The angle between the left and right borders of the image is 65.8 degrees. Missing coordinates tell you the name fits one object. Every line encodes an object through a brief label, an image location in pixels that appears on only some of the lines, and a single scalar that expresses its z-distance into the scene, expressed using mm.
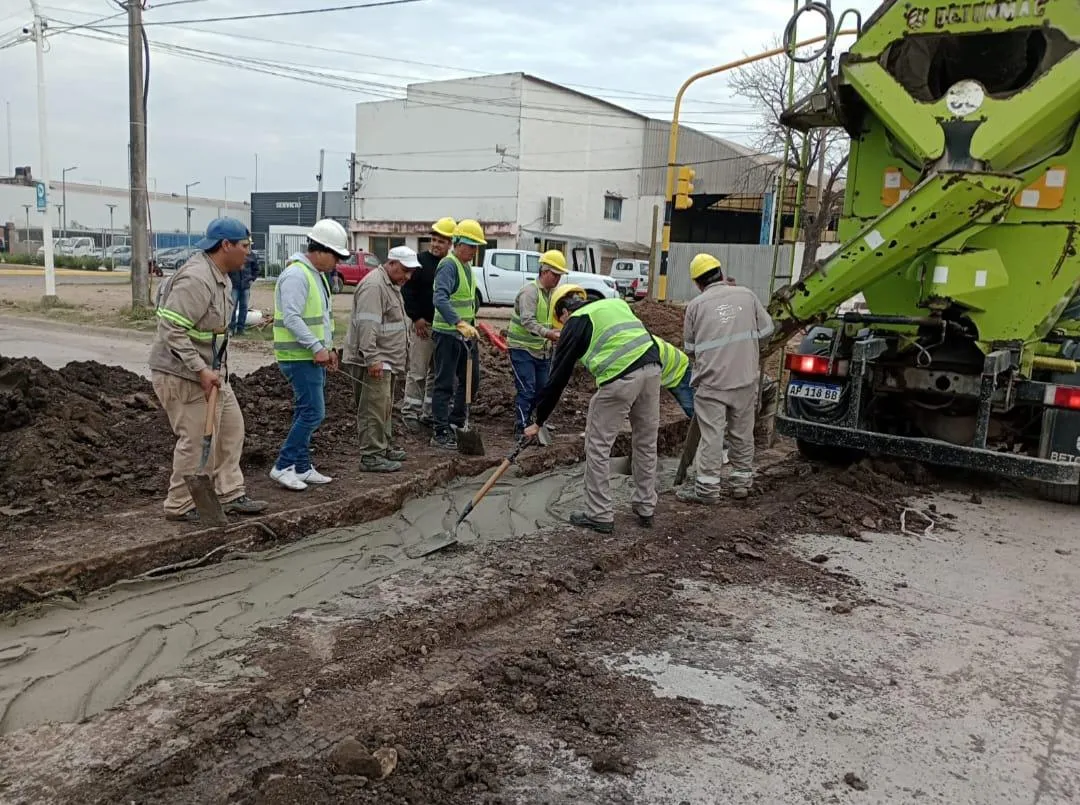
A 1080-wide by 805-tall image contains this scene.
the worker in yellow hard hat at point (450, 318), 6832
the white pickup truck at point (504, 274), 22984
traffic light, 15320
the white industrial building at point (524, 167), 34719
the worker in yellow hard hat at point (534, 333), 7363
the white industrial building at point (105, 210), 60812
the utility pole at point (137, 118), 15625
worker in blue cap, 4543
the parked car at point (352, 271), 26172
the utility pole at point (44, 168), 18344
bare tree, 22562
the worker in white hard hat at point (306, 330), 5207
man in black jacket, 7332
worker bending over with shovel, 5250
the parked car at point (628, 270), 28891
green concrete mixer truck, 5594
